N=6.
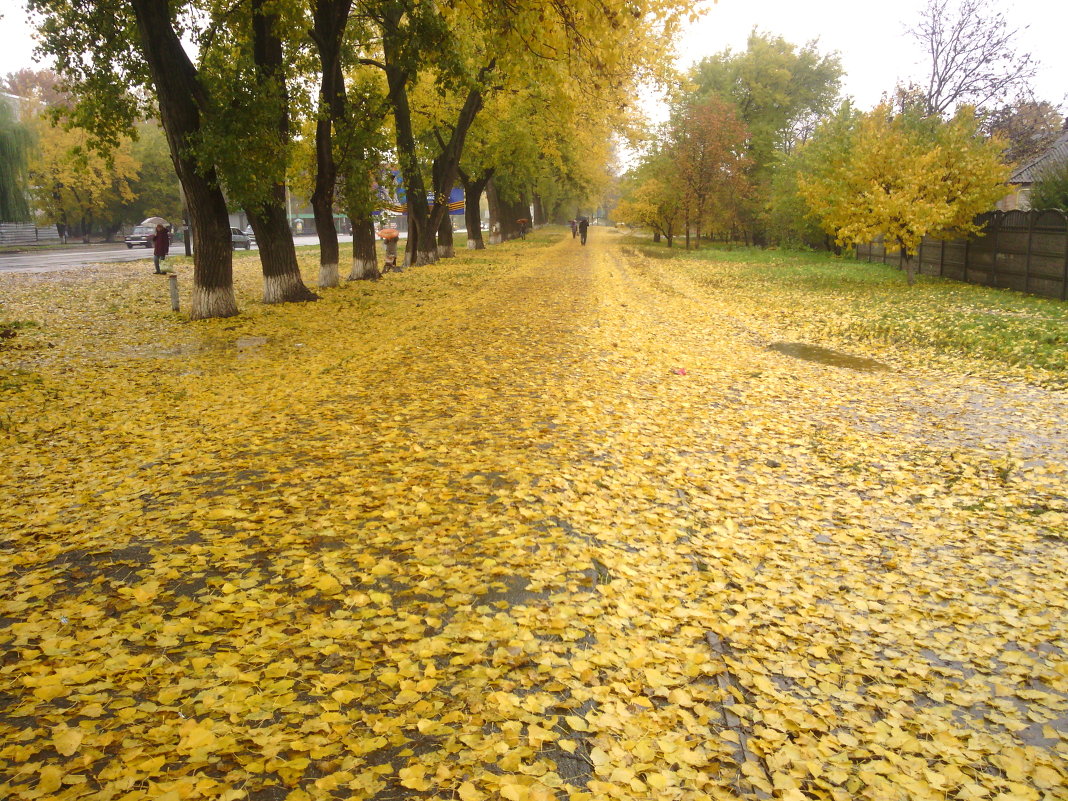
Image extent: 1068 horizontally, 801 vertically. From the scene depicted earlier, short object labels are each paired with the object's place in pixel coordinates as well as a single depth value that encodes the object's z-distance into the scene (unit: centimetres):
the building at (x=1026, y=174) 3472
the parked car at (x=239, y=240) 4494
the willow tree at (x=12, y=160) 3688
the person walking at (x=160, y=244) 2431
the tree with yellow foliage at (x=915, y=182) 1933
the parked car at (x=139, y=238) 4477
